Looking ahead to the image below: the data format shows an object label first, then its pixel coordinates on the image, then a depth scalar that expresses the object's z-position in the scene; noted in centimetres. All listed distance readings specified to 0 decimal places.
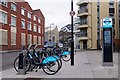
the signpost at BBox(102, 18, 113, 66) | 528
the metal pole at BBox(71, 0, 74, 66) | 509
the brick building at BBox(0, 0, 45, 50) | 1551
